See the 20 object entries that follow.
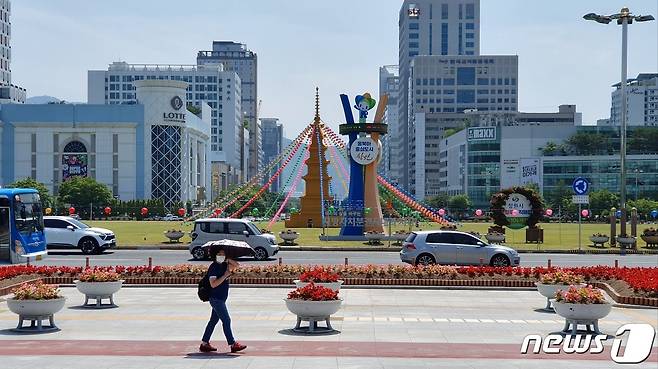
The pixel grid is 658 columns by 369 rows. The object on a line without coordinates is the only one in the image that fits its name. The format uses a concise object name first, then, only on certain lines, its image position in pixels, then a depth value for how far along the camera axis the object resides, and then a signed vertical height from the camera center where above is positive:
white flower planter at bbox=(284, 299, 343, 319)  16.50 -2.47
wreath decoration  54.19 -1.71
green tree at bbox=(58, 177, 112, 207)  120.75 -2.25
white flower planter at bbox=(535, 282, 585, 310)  20.08 -2.56
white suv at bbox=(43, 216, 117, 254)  41.22 -2.80
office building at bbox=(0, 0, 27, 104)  162.62 +24.14
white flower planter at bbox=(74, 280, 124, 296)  20.59 -2.63
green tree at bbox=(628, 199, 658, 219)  119.38 -3.82
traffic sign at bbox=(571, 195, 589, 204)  45.44 -1.05
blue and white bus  33.03 -1.92
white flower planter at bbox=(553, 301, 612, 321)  16.12 -2.46
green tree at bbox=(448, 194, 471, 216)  146.75 -4.16
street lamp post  46.28 +7.58
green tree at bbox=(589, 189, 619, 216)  123.81 -3.14
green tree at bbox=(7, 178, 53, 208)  117.72 -1.29
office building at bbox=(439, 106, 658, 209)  140.12 +3.11
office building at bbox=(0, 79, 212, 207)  137.00 +5.66
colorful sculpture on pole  56.69 +0.74
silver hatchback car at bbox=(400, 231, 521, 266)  31.84 -2.68
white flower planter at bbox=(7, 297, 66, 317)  16.69 -2.50
